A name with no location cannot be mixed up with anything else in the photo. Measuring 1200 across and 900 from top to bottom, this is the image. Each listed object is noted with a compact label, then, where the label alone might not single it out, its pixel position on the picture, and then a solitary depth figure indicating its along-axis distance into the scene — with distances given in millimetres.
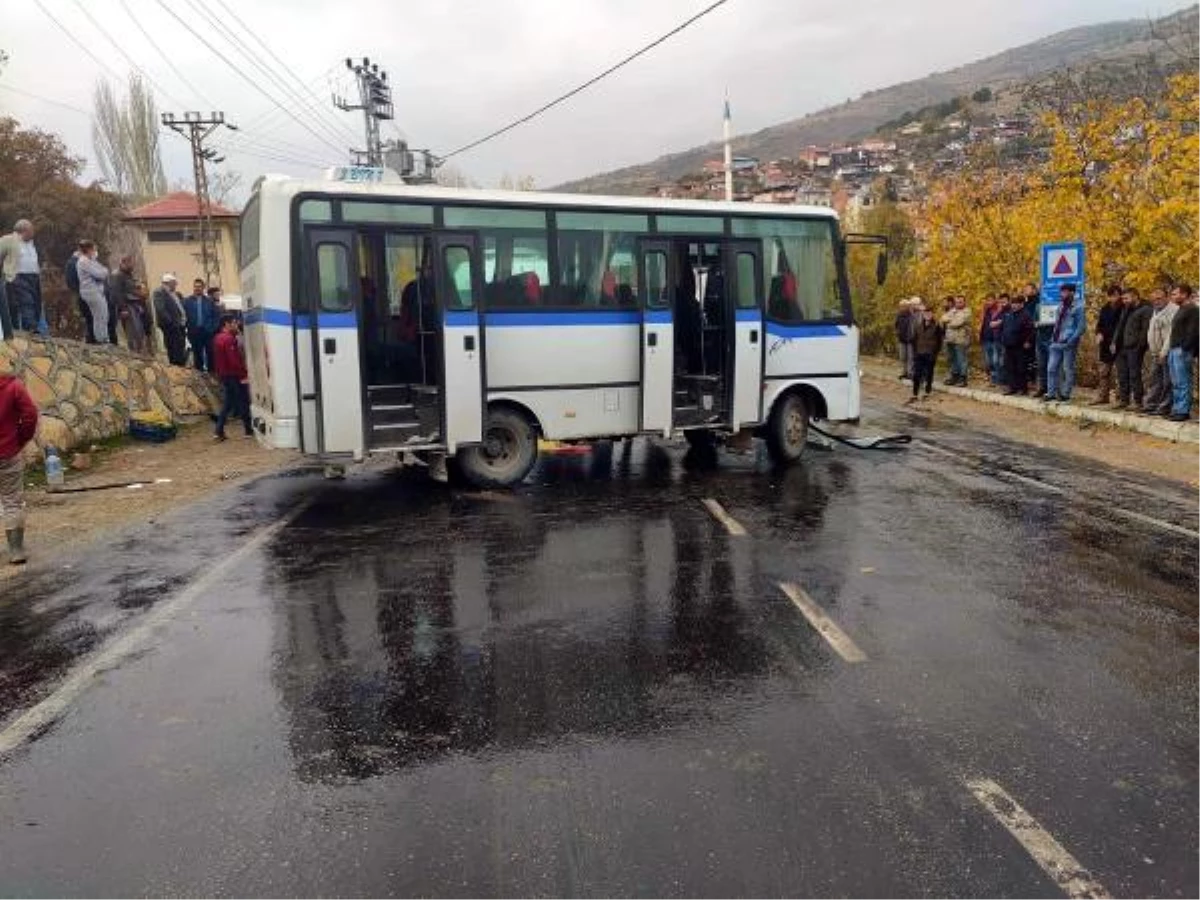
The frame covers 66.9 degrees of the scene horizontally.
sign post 16156
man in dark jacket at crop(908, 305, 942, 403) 19625
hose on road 13117
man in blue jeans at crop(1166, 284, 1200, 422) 12969
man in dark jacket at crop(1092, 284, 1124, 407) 15188
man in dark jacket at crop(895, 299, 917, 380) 21469
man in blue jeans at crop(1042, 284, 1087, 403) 16125
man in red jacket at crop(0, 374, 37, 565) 7836
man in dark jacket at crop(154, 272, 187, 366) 16188
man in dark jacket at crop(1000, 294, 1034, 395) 18078
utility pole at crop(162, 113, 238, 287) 36906
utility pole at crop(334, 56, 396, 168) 43250
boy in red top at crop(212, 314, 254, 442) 14031
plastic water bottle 11125
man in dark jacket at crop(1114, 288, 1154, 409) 14266
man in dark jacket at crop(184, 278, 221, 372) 16562
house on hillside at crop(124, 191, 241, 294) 40438
